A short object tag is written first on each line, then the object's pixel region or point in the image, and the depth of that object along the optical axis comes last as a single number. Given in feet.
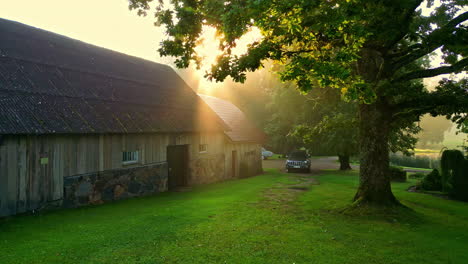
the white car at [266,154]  165.72
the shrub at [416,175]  92.86
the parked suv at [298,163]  99.55
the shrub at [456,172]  52.65
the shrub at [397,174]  83.41
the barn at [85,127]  38.99
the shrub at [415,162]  128.36
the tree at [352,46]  28.96
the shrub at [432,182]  62.44
